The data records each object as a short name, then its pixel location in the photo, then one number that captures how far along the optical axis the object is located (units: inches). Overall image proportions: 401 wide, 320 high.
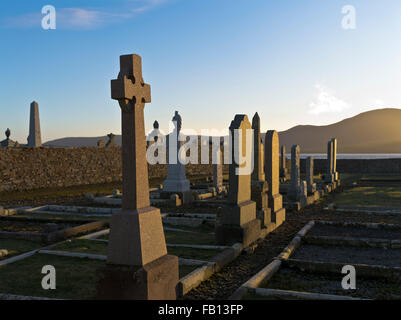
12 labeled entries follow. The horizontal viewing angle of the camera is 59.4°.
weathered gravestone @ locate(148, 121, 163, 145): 1131.3
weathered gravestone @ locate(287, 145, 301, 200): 517.3
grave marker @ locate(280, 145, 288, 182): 980.1
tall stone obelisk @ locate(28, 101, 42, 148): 783.1
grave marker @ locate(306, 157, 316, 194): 617.6
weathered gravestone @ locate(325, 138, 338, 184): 823.1
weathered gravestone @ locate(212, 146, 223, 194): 652.7
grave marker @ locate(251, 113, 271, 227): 340.8
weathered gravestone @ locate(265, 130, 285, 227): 380.5
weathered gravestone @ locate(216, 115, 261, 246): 276.1
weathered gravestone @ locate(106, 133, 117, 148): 1063.0
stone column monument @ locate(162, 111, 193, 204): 533.0
